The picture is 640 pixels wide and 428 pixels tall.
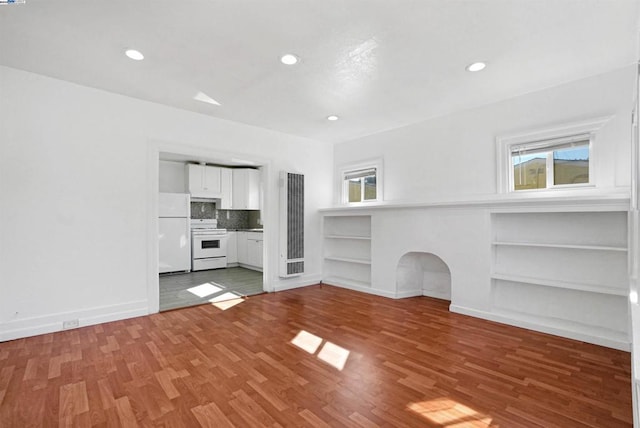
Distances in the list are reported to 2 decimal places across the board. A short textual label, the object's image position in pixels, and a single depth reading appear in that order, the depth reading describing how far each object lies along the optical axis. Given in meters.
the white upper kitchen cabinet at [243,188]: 7.23
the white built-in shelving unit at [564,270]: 2.90
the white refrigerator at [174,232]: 6.12
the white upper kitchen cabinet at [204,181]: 6.63
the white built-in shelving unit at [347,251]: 5.27
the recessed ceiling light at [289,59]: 2.75
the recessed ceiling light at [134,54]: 2.66
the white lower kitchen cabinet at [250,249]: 6.68
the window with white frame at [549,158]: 3.16
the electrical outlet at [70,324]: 3.19
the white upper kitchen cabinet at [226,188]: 7.06
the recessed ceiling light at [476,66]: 2.88
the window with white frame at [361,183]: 5.19
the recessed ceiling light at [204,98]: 3.56
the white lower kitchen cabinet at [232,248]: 7.20
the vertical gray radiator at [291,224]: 5.03
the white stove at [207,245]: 6.64
